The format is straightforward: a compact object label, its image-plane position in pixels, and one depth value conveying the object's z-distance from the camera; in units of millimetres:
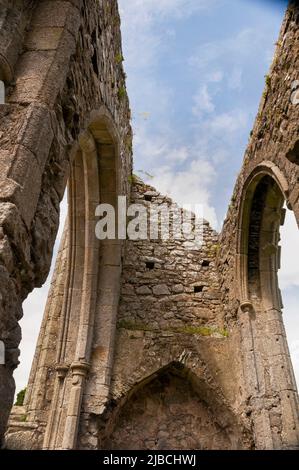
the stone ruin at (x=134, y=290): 3301
